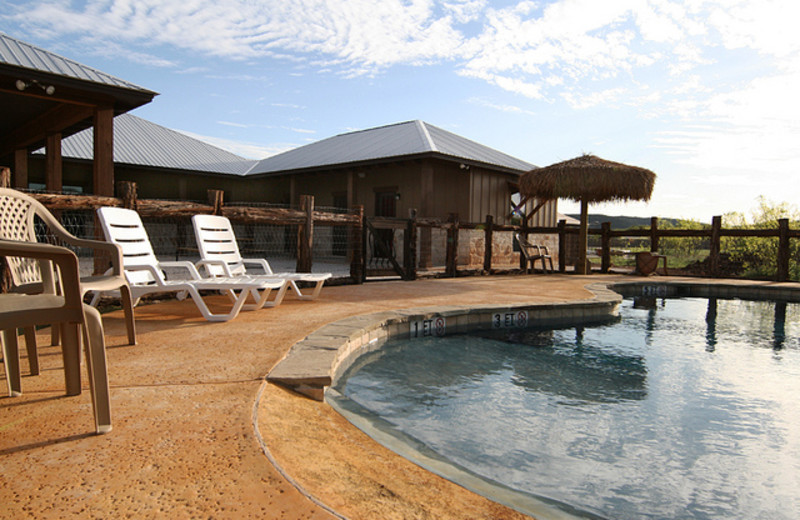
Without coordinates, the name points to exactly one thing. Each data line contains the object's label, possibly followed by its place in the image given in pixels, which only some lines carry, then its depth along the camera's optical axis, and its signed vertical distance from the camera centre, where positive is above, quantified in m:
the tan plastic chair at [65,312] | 1.69 -0.30
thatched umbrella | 11.00 +1.37
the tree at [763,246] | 13.33 -0.09
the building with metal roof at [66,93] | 6.86 +2.14
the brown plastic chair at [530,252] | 12.00 -0.33
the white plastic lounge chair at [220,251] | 5.18 -0.21
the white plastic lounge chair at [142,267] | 4.01 -0.30
